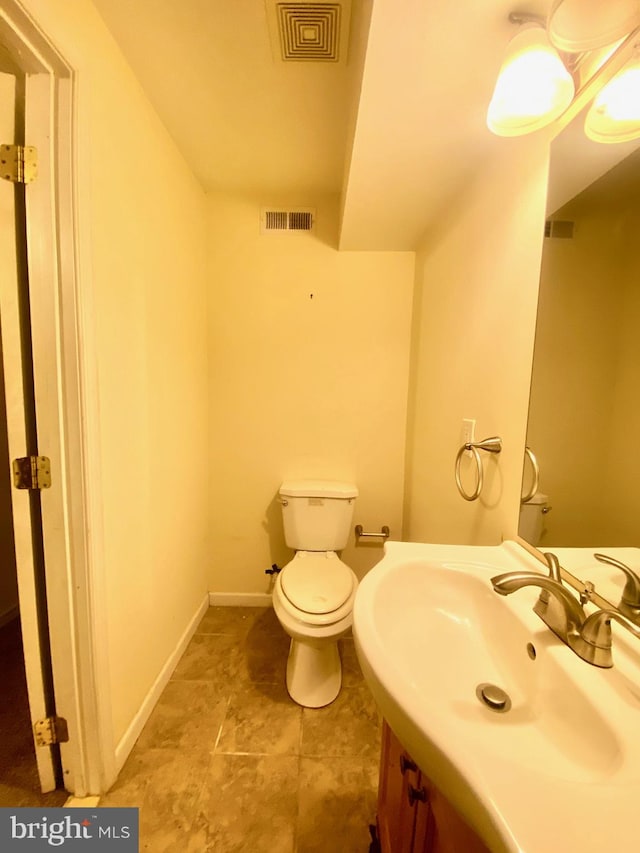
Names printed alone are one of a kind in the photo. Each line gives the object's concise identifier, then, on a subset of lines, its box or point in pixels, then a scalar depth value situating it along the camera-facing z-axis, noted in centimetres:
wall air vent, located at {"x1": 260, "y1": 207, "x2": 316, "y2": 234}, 181
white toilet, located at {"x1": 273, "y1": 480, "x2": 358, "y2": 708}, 135
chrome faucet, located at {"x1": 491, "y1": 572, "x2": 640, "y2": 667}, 58
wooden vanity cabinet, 54
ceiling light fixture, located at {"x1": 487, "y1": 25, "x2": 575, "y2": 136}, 68
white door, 85
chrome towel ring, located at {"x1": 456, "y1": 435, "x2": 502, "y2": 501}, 104
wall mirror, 68
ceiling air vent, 90
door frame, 85
